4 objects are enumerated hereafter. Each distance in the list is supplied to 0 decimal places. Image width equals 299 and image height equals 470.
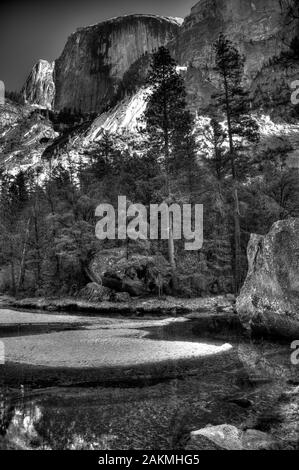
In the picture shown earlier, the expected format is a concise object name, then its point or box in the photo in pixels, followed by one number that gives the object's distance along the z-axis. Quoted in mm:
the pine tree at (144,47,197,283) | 32750
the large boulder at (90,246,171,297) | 30875
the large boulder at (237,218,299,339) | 13617
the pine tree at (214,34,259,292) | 27984
